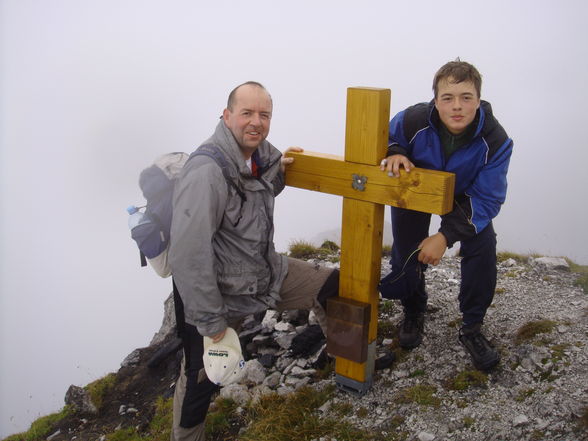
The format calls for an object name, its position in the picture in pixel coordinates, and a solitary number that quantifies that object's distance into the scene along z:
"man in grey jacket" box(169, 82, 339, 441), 4.07
